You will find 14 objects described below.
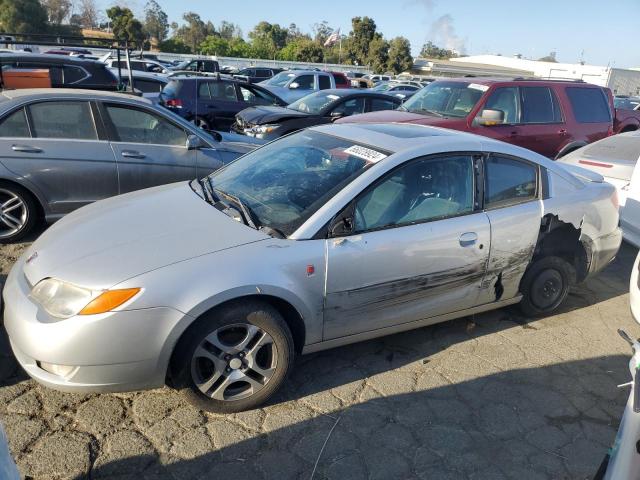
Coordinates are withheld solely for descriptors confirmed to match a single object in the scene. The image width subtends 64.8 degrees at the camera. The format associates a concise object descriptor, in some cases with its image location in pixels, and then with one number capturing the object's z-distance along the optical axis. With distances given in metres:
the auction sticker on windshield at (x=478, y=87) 7.49
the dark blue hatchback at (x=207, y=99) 11.28
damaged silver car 2.53
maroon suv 7.32
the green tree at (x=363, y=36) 54.00
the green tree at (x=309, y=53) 50.12
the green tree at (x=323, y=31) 89.06
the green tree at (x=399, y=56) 50.50
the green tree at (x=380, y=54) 51.50
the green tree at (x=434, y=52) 108.88
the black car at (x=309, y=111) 9.30
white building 43.44
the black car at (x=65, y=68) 7.96
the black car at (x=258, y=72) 25.30
